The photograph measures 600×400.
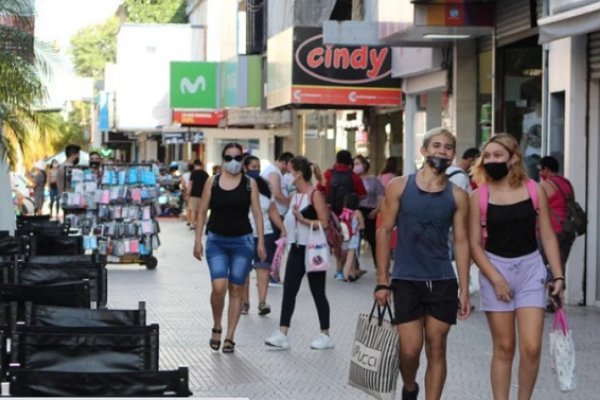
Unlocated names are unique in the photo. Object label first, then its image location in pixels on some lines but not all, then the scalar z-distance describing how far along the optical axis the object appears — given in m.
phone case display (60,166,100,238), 21.97
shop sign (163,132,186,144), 53.47
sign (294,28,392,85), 26.33
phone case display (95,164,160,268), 22.09
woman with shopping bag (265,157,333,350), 12.80
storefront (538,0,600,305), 16.73
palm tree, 18.61
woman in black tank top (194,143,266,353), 12.33
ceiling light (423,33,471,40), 20.88
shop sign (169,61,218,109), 44.66
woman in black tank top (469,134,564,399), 8.52
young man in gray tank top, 8.45
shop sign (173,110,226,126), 45.22
